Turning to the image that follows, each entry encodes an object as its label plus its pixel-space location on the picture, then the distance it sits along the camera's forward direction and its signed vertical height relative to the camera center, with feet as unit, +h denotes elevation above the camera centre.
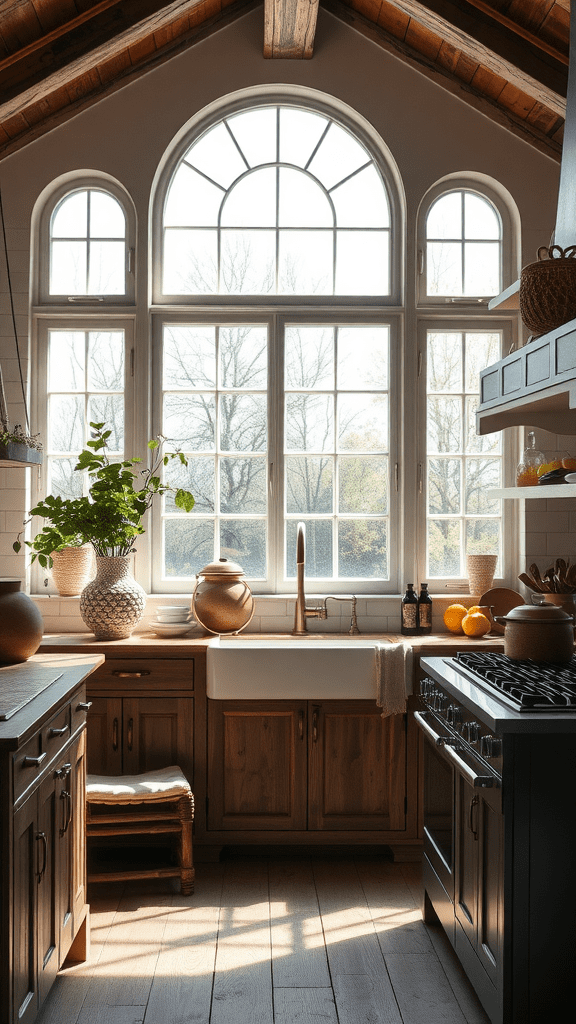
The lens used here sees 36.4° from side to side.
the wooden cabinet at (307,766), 13.00 -3.53
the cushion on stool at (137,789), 11.66 -3.50
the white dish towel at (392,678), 12.79 -2.18
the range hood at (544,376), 7.88 +1.53
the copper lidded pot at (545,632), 9.07 -1.07
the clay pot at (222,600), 14.10 -1.13
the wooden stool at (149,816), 11.68 -3.87
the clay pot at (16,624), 10.08 -1.10
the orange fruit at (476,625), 13.84 -1.51
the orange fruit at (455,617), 14.29 -1.42
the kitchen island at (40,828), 6.94 -2.75
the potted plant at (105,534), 13.47 -0.07
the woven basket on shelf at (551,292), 8.47 +2.31
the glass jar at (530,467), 12.64 +0.92
